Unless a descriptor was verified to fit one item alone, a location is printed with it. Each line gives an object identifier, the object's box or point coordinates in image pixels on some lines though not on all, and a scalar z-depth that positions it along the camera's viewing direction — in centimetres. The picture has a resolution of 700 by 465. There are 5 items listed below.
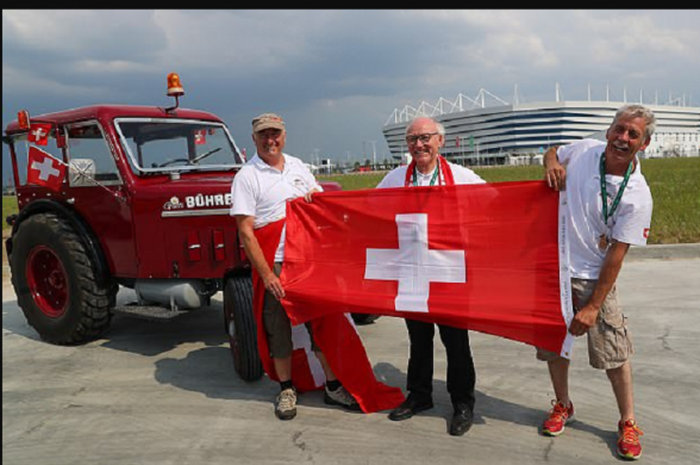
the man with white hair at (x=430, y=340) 347
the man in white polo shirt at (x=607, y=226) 287
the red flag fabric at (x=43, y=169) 553
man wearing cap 364
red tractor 495
